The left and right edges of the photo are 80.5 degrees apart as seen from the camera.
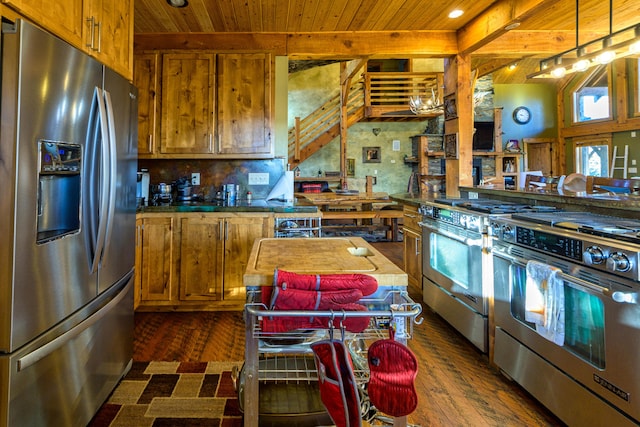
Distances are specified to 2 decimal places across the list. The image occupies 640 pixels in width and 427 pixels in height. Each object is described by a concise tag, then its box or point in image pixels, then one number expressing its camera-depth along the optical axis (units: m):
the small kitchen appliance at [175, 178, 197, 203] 3.73
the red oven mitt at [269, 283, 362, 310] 1.07
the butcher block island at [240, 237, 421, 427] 1.08
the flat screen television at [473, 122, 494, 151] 11.24
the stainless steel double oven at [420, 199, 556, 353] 2.44
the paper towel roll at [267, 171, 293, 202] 3.81
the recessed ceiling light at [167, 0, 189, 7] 3.07
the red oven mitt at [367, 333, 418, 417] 1.02
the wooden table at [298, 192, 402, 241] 7.16
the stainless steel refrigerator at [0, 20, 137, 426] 1.22
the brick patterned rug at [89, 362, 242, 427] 1.82
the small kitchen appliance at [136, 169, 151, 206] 3.57
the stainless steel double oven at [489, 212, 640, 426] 1.45
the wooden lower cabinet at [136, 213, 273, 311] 3.25
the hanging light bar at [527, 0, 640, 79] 2.41
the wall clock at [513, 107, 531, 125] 11.86
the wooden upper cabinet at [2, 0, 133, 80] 1.42
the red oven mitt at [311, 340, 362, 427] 0.98
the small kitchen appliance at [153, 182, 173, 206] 3.64
